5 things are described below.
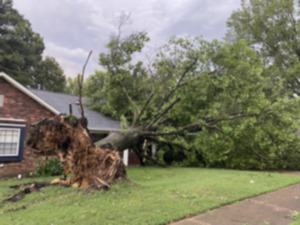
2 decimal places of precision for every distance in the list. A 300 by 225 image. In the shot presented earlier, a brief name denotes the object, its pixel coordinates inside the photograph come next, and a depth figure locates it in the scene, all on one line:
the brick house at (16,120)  10.07
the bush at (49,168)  10.43
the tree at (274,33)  21.95
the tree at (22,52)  27.61
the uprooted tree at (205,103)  11.04
